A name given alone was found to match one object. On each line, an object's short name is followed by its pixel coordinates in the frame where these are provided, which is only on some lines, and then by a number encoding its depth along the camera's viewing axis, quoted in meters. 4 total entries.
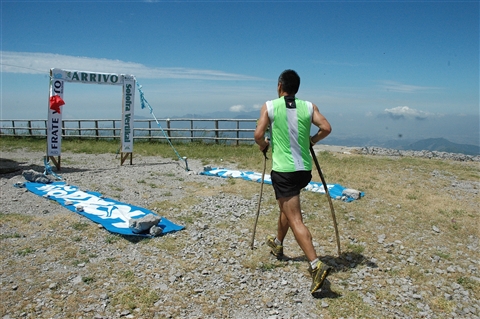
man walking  3.79
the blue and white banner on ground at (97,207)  5.69
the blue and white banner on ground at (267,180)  7.71
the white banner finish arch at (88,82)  10.04
